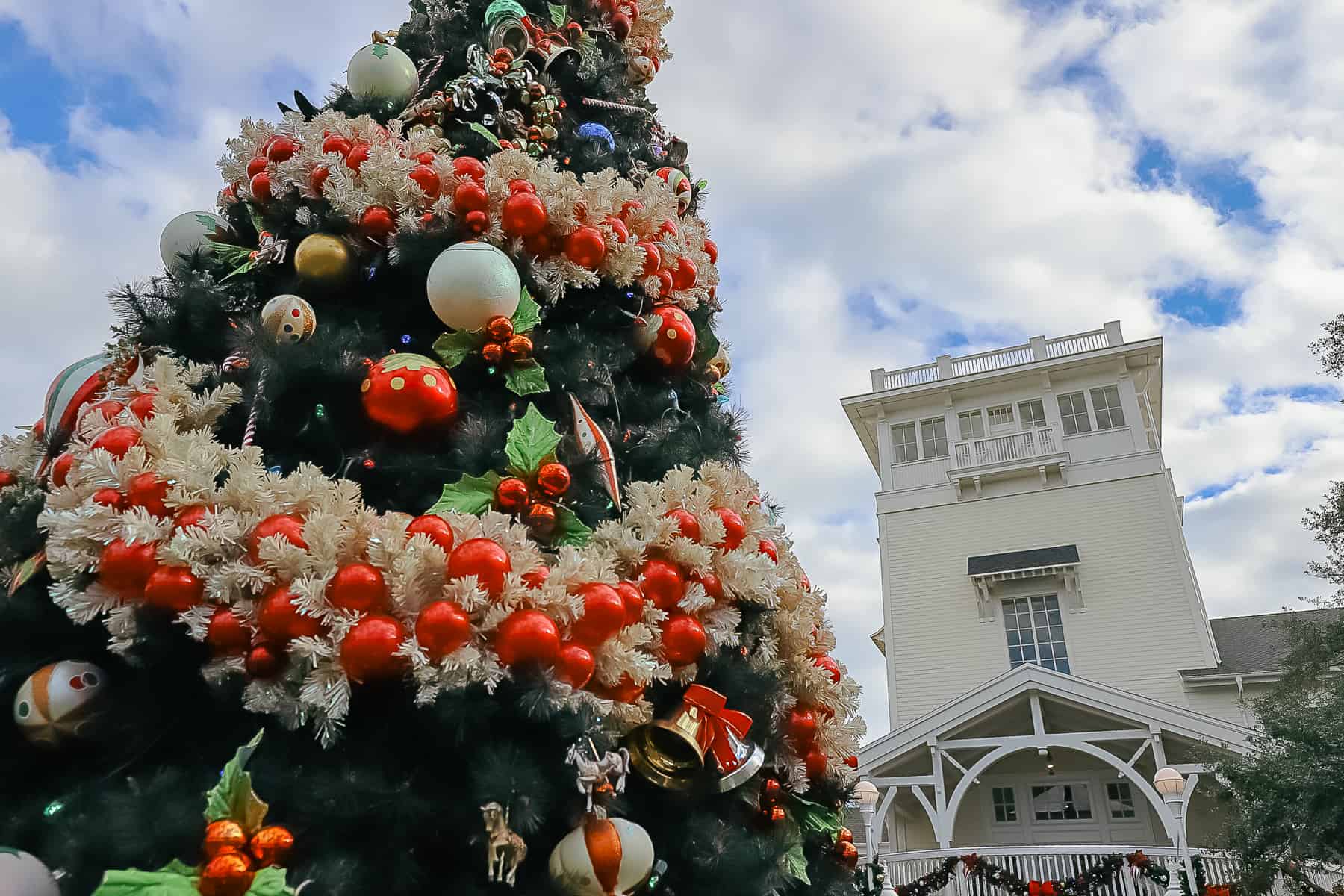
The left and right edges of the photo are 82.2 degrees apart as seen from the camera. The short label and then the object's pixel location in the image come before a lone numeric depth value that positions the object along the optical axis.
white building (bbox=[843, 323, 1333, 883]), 11.94
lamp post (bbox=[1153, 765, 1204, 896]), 8.78
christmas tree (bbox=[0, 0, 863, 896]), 1.31
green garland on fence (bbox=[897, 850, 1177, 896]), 9.85
